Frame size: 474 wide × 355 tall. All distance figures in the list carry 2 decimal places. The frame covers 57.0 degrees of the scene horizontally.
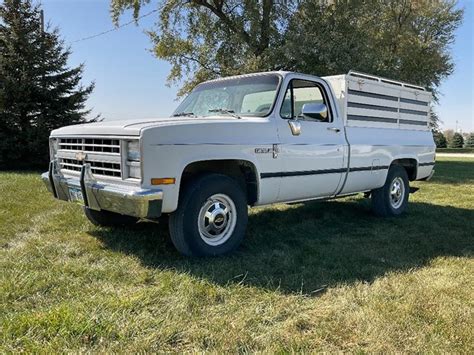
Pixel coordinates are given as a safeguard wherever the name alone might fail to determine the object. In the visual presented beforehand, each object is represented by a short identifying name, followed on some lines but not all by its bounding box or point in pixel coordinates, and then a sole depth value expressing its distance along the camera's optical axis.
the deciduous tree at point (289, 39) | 14.81
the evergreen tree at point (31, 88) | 15.16
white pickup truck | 4.05
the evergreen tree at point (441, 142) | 46.45
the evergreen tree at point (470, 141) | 49.84
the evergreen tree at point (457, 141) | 48.53
